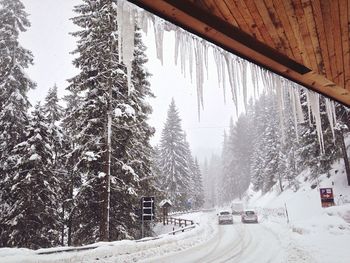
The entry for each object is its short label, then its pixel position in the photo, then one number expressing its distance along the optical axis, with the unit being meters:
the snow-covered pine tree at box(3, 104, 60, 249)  17.69
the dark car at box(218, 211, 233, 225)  31.28
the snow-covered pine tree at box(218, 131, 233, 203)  79.21
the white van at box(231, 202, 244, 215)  46.31
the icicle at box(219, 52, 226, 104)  3.29
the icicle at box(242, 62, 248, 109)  3.49
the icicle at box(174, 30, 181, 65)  2.91
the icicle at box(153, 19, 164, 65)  2.62
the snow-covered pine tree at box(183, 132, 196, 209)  51.72
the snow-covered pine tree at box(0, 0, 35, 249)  19.08
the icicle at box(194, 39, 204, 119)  3.14
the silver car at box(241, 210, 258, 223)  30.50
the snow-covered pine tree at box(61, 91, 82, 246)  16.97
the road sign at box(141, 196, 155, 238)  16.57
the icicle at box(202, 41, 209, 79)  3.05
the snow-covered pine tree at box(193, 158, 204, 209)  62.83
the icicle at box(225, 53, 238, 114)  3.25
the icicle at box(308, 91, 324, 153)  3.83
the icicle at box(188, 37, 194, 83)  3.05
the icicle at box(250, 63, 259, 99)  3.50
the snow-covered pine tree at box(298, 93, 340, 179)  25.47
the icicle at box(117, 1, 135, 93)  2.32
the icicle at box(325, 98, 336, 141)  4.38
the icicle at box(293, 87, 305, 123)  4.02
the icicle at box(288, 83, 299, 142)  3.93
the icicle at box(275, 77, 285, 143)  3.55
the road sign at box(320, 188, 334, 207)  17.90
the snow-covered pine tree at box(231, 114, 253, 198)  75.12
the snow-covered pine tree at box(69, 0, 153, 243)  16.08
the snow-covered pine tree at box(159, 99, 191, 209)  44.91
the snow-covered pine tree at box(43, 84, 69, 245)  23.03
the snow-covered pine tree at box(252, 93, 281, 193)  50.78
